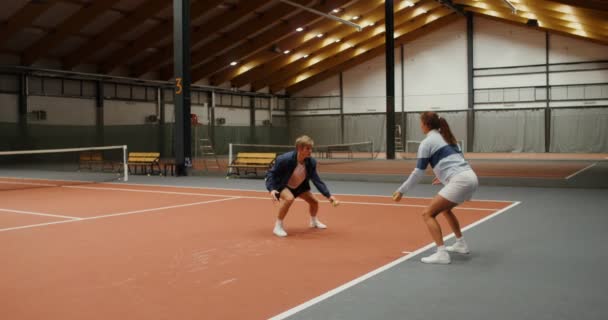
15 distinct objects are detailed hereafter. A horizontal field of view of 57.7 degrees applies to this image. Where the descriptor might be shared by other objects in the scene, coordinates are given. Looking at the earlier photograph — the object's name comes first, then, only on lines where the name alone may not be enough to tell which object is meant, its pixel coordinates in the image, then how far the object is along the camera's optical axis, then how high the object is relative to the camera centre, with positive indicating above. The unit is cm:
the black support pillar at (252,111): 3928 +280
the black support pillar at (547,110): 3231 +215
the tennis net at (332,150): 2888 -7
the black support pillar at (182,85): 1628 +194
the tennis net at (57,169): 1555 -63
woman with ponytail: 512 -23
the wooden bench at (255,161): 1589 -32
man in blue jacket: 646 -34
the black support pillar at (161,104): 3275 +281
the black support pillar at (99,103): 2908 +259
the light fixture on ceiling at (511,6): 2736 +720
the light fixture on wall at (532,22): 3086 +697
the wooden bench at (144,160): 1781 -28
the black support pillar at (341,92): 3972 +413
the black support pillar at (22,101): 2547 +242
